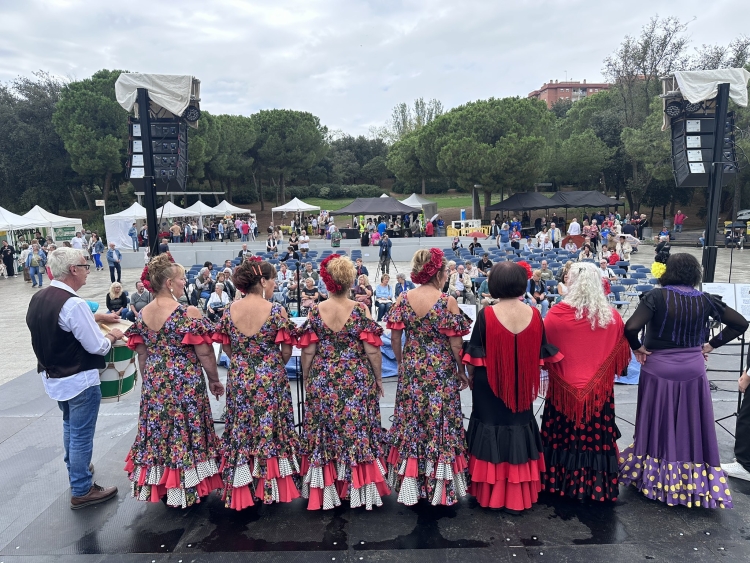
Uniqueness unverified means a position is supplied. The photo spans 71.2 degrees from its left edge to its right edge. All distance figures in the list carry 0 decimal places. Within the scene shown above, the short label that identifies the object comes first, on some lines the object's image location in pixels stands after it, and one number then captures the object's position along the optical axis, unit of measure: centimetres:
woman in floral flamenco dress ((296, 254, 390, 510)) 302
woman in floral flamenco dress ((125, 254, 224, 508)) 306
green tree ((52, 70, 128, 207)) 2984
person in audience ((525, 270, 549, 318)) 873
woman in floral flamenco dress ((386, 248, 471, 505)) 305
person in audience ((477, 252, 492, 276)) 1191
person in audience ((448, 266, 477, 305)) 1018
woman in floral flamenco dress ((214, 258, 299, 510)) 300
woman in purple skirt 308
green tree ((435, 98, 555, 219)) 2692
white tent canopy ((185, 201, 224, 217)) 2521
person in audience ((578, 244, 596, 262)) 1245
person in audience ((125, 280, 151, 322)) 793
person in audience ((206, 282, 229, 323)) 864
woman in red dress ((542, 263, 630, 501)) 302
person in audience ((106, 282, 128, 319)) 795
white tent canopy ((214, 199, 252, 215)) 2629
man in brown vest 312
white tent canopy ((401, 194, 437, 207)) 2767
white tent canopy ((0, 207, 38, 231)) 1711
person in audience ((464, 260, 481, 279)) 1141
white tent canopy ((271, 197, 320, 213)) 2698
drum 347
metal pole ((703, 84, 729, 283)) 598
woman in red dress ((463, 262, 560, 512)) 297
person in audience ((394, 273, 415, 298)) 912
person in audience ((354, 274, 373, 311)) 843
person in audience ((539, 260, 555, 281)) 1086
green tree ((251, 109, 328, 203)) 3919
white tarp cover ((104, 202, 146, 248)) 2089
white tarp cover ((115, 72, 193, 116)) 573
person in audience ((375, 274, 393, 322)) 927
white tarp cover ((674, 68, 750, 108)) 600
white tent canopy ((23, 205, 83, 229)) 1906
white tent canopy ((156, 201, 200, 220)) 2329
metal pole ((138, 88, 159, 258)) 570
